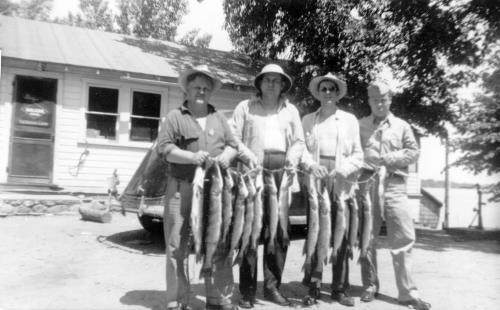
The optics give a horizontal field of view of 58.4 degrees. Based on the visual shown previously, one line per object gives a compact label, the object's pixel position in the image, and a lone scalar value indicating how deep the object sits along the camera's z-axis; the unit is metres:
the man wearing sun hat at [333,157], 4.66
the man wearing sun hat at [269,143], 4.54
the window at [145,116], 11.25
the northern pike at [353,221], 4.66
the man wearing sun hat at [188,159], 4.11
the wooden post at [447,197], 18.84
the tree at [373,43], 9.50
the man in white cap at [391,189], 4.88
